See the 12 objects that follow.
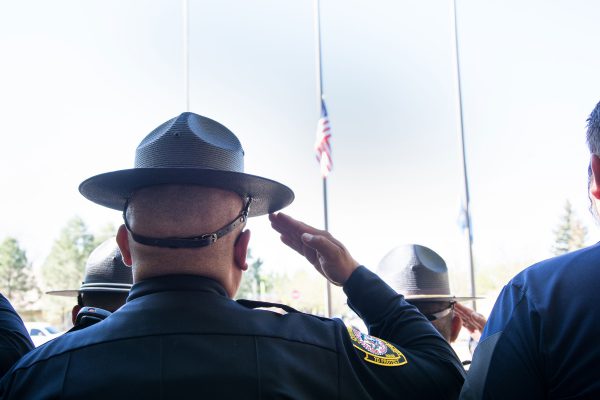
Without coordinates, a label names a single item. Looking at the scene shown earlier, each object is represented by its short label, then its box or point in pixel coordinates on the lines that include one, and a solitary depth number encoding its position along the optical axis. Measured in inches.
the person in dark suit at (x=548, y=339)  51.8
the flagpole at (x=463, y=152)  615.2
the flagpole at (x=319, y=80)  607.3
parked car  977.1
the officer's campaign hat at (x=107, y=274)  118.1
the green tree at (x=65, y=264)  1811.0
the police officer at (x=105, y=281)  117.6
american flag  537.3
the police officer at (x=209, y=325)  54.9
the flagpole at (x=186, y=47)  603.0
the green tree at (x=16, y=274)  1868.8
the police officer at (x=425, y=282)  120.1
